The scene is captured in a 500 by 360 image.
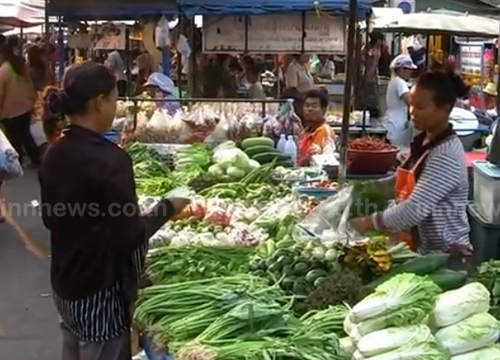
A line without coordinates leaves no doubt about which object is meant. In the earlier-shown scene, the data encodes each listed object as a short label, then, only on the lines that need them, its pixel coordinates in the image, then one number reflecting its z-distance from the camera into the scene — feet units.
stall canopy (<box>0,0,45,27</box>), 47.31
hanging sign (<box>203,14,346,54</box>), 36.68
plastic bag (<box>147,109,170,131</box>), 25.43
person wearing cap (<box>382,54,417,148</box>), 36.91
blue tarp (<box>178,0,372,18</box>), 35.27
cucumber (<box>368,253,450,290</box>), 11.84
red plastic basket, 20.98
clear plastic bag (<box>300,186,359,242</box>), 14.20
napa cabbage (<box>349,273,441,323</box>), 9.38
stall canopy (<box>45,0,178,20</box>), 35.63
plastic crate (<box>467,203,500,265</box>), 15.47
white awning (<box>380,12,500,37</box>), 37.73
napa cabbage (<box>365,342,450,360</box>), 8.73
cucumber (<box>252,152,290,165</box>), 22.98
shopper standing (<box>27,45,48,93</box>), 43.80
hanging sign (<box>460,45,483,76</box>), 49.70
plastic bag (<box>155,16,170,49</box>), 36.79
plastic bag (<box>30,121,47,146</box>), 41.81
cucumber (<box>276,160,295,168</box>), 22.90
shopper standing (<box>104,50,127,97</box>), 47.39
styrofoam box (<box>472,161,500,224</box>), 15.57
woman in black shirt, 9.87
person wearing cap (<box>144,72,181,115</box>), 32.26
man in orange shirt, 23.50
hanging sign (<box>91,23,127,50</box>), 45.80
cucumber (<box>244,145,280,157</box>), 23.35
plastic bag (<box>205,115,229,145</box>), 24.98
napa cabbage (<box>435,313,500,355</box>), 9.06
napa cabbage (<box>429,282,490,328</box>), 9.35
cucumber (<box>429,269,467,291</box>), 11.33
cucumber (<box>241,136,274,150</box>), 23.71
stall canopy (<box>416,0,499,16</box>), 44.24
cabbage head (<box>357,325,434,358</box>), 8.93
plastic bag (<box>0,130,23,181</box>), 22.31
